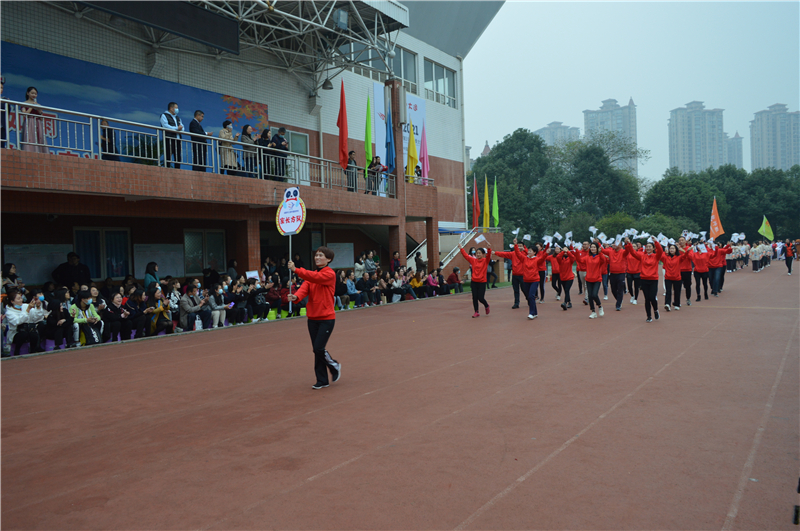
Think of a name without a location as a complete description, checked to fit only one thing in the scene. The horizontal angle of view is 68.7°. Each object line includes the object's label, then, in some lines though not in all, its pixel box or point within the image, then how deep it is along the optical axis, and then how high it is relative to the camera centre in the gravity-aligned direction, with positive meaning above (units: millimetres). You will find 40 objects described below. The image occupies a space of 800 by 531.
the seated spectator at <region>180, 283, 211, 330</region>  13492 -1081
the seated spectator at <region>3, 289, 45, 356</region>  10477 -925
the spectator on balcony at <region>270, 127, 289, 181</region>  17359 +3250
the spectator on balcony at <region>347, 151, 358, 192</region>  20812 +3076
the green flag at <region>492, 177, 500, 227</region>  36375 +2673
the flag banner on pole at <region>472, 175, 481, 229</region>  33959 +2611
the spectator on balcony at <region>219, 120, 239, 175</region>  15672 +2925
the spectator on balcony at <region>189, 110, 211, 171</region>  15094 +3002
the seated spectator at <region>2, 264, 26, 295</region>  11569 -175
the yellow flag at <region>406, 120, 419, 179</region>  24453 +4168
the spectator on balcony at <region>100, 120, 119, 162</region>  12789 +2775
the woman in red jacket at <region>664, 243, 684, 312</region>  14969 -519
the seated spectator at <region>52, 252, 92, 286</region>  13469 -140
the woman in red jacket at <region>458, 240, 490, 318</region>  14696 -470
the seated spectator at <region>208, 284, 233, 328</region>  14250 -1062
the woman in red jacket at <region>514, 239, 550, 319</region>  14766 -410
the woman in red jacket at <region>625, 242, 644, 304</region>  16766 -673
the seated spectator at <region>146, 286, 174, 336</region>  12906 -1106
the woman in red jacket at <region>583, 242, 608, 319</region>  14255 -588
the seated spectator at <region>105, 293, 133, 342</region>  11984 -1151
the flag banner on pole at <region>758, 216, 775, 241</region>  42741 +1135
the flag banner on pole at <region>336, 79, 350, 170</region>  20328 +4441
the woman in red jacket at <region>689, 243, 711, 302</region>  17844 -456
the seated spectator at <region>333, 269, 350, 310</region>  18641 -1202
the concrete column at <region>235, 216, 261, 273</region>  17203 +509
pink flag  27328 +4634
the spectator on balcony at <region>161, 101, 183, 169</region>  14023 +3231
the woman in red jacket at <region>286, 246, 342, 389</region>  7562 -675
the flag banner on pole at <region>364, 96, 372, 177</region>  21641 +4336
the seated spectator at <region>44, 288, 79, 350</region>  11016 -1062
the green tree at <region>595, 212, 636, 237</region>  51281 +2361
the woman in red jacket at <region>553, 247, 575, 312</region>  16438 -488
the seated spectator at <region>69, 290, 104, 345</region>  11508 -1018
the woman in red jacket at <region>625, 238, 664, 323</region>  13203 -603
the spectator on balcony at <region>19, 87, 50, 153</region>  11422 +2756
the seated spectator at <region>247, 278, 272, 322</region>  15462 -1060
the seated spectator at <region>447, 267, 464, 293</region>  24250 -1115
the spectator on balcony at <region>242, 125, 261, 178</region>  16625 +3016
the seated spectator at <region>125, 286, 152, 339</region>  12430 -963
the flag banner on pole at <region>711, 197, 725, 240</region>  33594 +1307
